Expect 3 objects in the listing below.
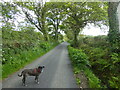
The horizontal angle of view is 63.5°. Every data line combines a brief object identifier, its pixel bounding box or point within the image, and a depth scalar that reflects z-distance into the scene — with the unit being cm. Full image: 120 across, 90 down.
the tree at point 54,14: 1644
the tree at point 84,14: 1372
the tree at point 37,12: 1680
